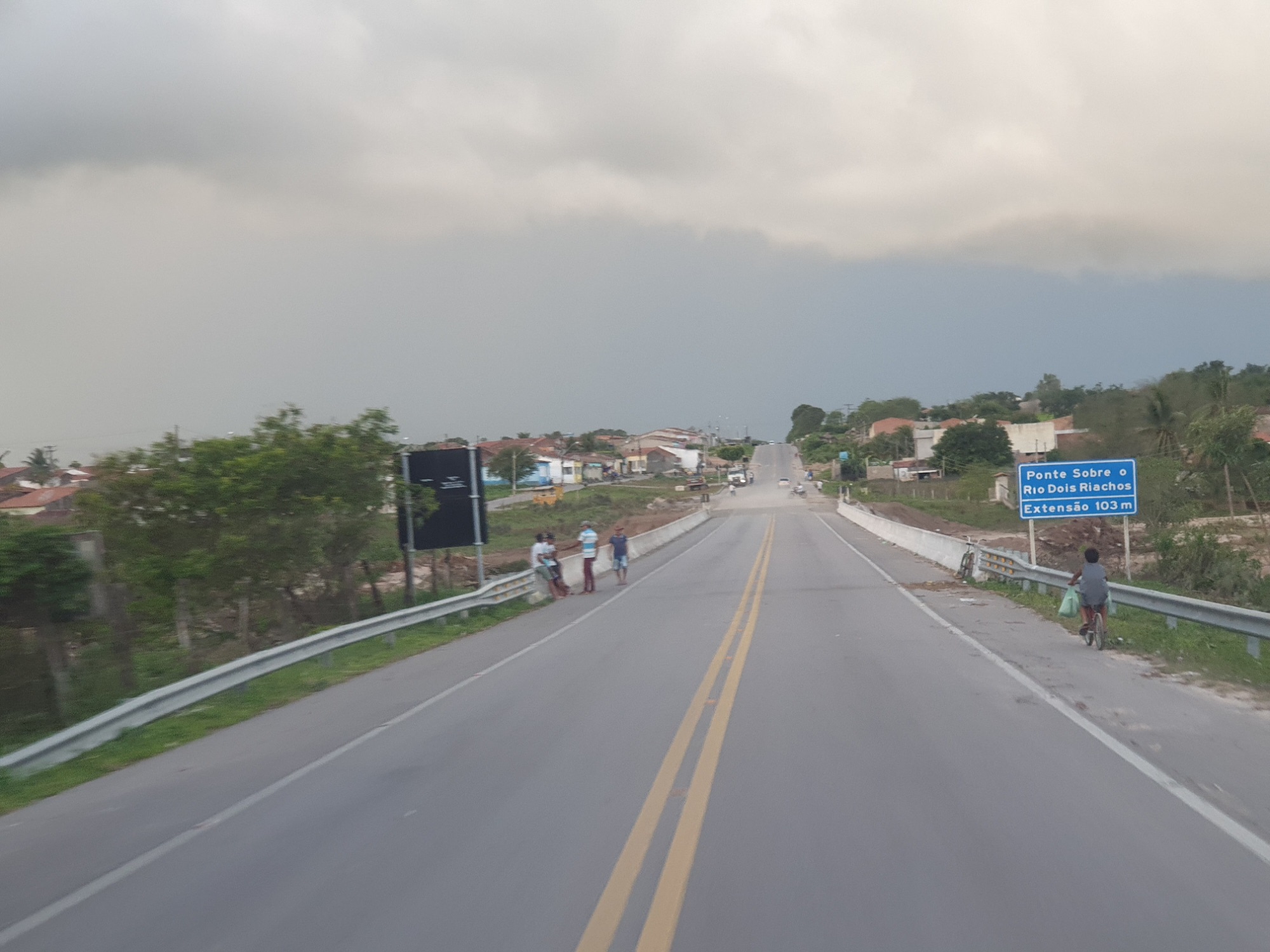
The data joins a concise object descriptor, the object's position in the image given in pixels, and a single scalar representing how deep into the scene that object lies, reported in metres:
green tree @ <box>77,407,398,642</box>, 19.41
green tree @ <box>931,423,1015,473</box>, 114.75
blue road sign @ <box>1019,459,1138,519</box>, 22.66
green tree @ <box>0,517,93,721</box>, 12.16
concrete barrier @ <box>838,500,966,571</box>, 30.56
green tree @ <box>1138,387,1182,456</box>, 65.75
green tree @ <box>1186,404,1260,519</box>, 47.75
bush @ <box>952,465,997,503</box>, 86.69
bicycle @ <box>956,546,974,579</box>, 27.42
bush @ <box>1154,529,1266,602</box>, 26.27
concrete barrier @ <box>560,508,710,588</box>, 30.11
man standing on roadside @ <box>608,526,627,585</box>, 30.56
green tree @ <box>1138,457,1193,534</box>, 43.47
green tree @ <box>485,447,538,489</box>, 129.00
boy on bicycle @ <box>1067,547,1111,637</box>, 14.86
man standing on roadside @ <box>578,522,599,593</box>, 28.11
